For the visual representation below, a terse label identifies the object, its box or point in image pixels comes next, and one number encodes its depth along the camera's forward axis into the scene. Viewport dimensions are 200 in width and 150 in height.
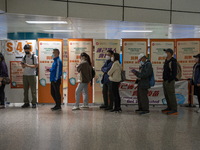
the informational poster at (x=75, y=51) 7.18
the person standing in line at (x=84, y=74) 6.38
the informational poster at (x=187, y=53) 7.26
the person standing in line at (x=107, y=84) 6.31
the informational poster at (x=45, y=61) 7.18
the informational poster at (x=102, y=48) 7.18
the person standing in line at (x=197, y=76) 6.15
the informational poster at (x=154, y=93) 7.11
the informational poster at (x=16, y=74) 7.17
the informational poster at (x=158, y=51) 7.20
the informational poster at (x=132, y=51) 7.17
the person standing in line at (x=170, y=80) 5.80
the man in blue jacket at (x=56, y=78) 6.36
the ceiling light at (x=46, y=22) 7.40
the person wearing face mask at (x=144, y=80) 5.77
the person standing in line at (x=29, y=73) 6.76
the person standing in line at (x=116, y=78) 5.98
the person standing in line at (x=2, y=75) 6.59
